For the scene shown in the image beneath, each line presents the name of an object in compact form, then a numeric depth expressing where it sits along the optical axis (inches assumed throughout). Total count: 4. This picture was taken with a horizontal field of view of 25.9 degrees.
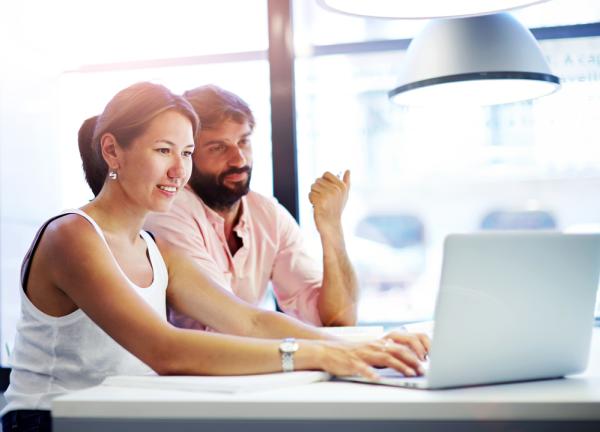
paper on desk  74.9
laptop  71.2
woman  80.9
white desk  67.7
